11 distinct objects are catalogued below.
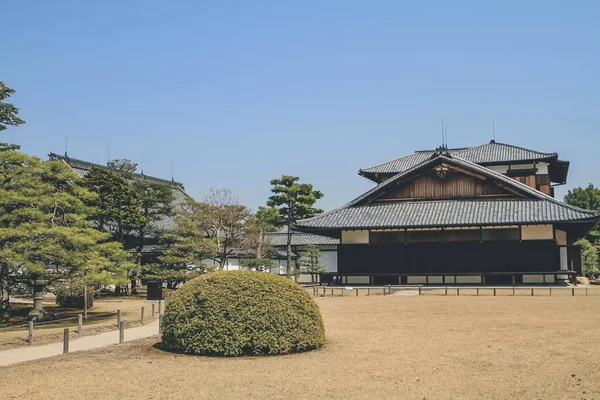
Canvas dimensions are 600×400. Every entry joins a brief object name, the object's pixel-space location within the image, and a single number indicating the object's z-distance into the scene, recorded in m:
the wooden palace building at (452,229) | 33.09
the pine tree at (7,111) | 23.52
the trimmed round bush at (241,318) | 11.12
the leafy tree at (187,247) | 30.94
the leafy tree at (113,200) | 31.72
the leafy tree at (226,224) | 32.22
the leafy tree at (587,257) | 47.94
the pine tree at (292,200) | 49.56
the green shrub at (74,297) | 24.04
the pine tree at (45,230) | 18.56
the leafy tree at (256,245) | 32.38
